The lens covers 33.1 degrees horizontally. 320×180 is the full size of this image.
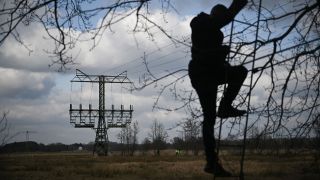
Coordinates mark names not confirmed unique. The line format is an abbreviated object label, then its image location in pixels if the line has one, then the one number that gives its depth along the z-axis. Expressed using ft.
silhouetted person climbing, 20.56
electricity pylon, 195.83
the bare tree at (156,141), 316.19
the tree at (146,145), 341.00
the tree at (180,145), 260.01
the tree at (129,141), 312.50
